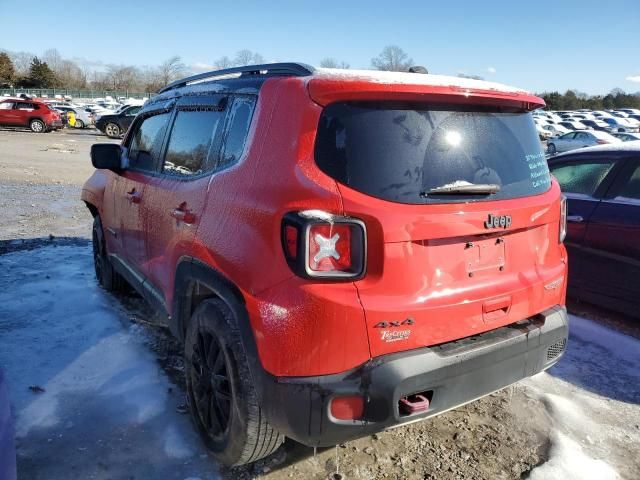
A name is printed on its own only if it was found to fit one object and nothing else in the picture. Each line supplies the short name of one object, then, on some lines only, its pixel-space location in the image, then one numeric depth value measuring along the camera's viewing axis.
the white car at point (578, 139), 24.28
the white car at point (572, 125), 39.52
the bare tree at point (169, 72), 90.51
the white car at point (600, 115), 48.64
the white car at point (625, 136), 22.75
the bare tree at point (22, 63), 95.03
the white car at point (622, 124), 37.16
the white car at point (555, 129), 36.28
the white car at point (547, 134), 28.53
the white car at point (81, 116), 31.42
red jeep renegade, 2.02
